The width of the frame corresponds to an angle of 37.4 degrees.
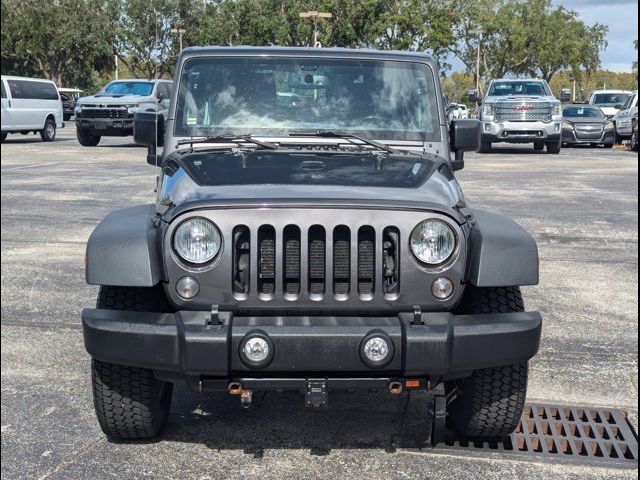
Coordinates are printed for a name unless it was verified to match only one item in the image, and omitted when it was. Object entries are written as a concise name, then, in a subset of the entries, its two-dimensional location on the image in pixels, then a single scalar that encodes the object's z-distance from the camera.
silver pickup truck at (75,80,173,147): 24.11
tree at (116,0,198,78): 60.53
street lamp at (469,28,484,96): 64.59
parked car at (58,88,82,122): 50.06
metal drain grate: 4.16
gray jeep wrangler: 3.51
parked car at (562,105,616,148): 27.58
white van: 26.61
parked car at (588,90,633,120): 34.62
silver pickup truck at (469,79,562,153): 23.20
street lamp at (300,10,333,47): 40.53
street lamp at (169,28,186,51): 55.65
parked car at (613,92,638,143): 28.70
